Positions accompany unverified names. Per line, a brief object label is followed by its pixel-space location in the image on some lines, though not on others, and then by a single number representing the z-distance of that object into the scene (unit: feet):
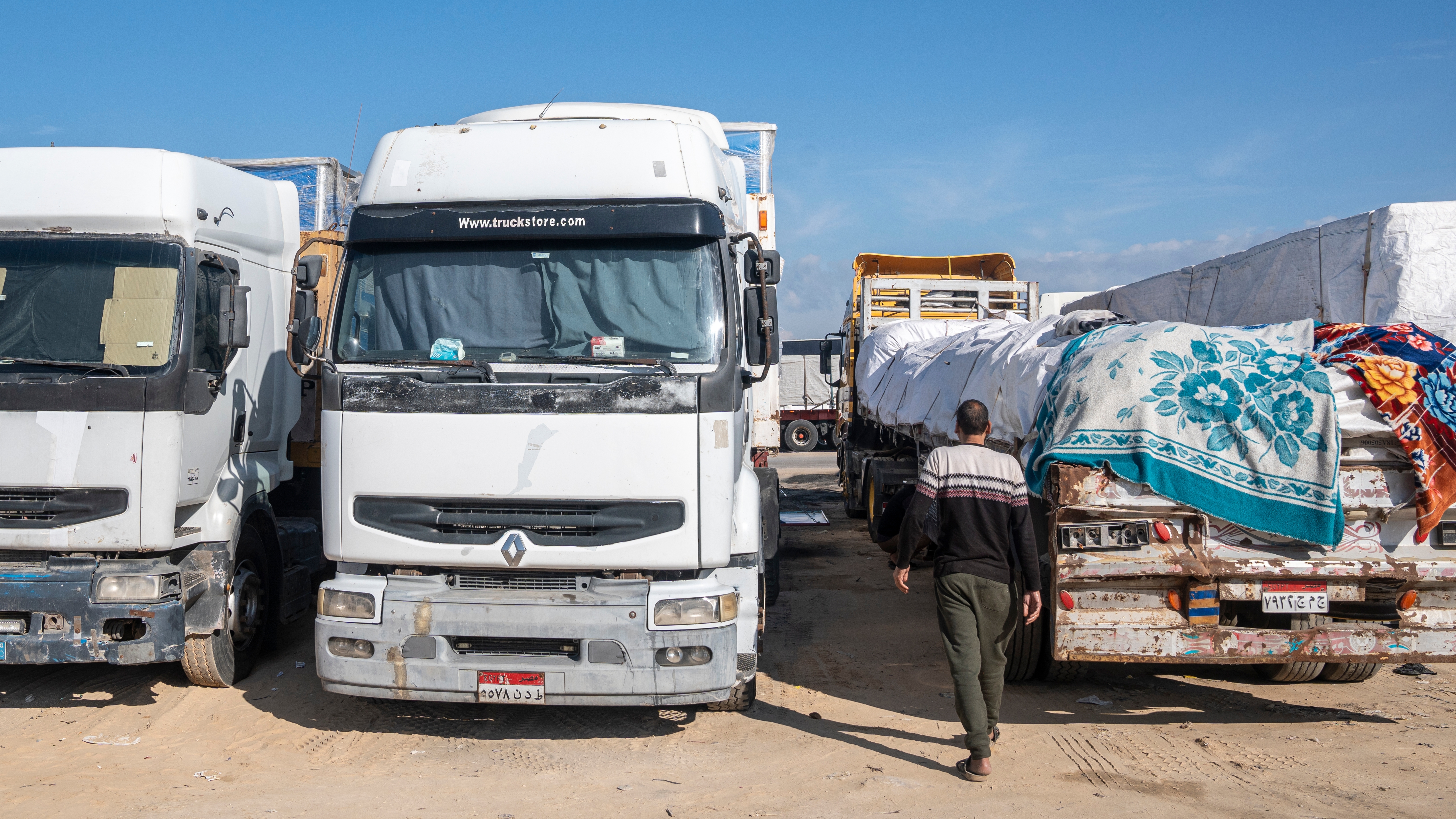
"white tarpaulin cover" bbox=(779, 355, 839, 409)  87.71
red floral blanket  15.30
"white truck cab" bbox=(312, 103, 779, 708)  15.30
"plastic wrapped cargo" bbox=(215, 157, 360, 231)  25.36
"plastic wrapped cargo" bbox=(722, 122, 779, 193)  28.12
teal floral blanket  15.47
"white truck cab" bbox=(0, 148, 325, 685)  16.96
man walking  14.98
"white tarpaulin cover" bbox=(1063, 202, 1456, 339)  21.02
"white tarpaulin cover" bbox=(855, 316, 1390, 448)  18.49
